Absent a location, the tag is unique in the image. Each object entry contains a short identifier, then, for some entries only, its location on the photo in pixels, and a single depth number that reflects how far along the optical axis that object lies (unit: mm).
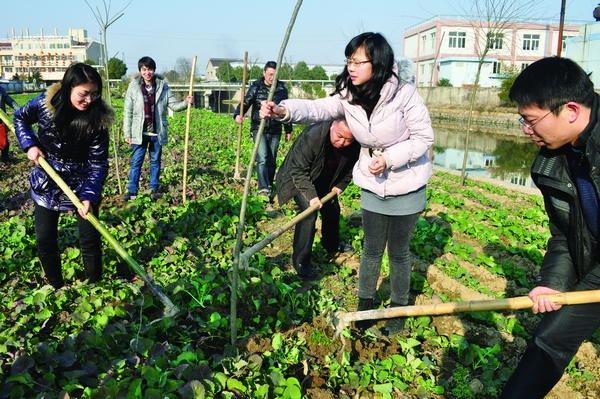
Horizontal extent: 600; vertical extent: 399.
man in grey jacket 6078
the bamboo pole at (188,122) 5727
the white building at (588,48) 29594
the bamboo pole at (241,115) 7148
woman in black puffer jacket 3158
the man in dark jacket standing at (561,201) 1854
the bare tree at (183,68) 39588
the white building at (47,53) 90625
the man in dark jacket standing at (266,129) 6855
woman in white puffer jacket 2586
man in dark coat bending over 3695
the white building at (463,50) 43469
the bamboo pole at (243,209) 2235
